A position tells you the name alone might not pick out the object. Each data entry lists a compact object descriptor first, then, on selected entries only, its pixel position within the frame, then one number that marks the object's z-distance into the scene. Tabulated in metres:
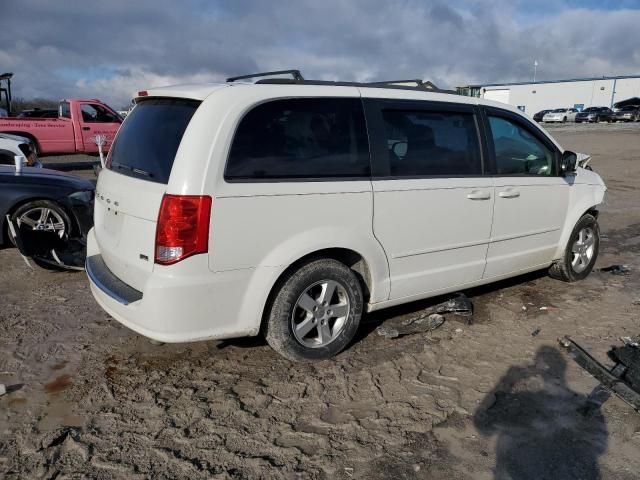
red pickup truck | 15.41
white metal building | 62.81
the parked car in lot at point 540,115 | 57.29
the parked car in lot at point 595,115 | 49.53
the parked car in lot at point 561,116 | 54.16
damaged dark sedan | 5.41
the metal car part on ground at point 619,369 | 3.34
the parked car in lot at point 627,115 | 47.69
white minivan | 3.11
